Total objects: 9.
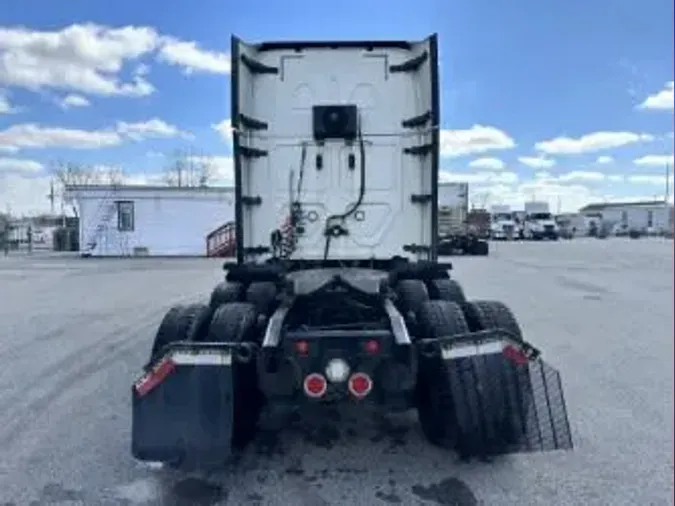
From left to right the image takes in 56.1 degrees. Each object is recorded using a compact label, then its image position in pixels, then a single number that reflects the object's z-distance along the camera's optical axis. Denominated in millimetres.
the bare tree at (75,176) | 60281
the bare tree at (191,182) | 61347
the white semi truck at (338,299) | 3812
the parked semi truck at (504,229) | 55188
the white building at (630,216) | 70062
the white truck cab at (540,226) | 54344
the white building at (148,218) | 31328
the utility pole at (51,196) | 58225
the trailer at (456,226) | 31889
